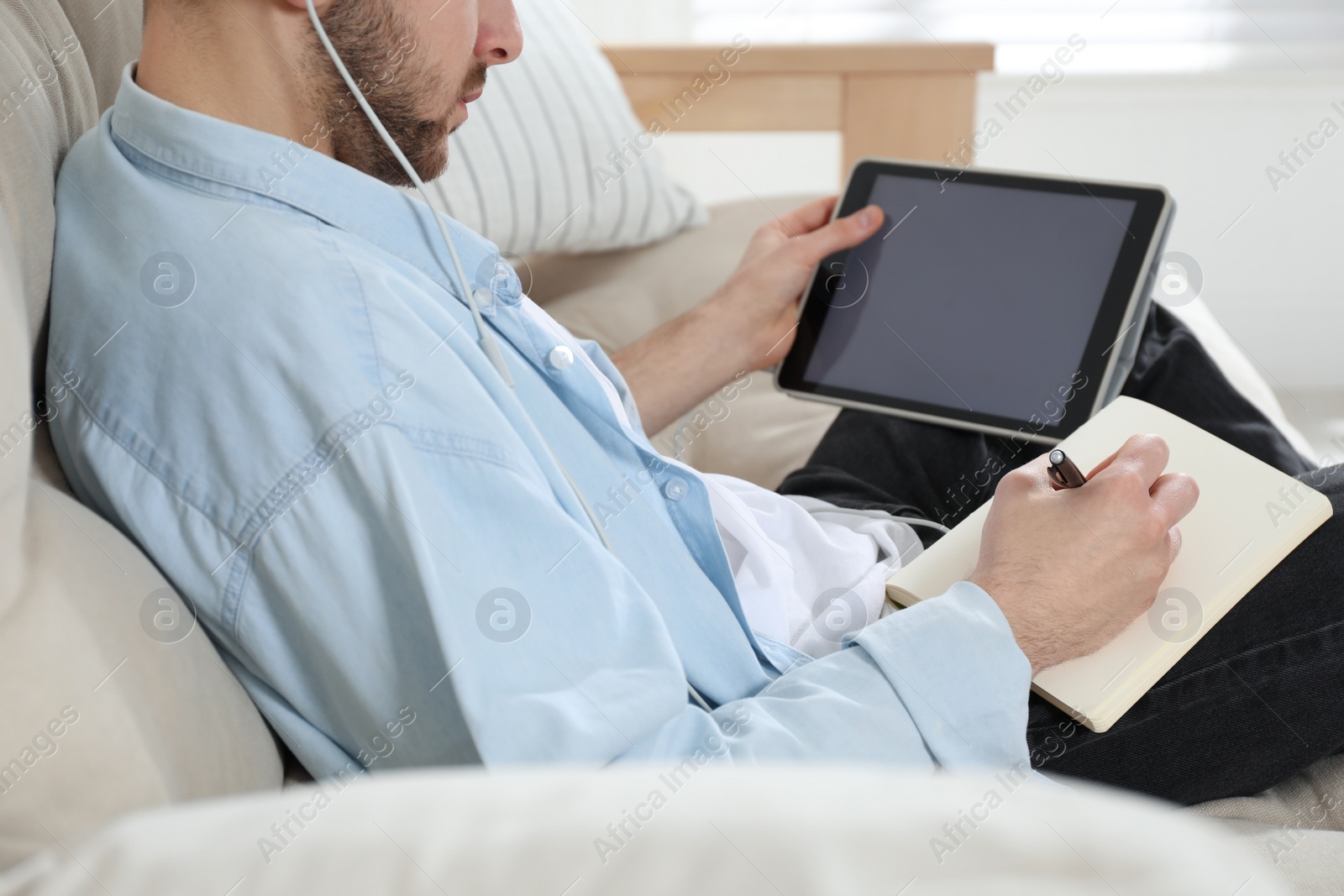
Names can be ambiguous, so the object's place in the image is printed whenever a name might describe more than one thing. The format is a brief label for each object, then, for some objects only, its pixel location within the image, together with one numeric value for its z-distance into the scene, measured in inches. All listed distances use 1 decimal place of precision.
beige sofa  44.5
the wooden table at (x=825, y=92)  120.7
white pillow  108.0
